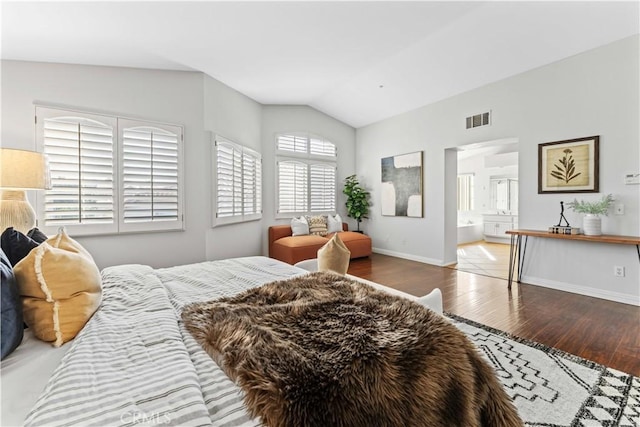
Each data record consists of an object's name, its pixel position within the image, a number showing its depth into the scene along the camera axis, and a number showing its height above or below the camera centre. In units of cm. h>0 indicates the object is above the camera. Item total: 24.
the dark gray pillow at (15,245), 129 -16
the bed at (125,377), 69 -49
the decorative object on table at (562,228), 337 -20
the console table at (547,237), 290 -30
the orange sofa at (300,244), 473 -59
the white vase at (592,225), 321 -15
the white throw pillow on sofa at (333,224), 596 -28
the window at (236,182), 405 +46
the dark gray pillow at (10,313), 96 -37
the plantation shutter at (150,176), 327 +42
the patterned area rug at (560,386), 144 -104
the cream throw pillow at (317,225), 564 -28
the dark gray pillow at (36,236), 156 -14
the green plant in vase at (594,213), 320 -1
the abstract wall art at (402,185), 538 +53
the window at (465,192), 854 +60
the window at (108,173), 291 +42
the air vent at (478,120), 432 +145
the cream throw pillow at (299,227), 543 -31
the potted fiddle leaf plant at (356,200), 632 +25
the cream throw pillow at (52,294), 109 -34
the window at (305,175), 570 +78
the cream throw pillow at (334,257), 238 -39
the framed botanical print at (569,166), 336 +58
